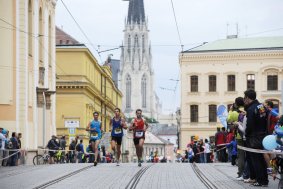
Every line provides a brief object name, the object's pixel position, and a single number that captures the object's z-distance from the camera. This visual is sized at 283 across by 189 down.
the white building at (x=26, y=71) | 40.94
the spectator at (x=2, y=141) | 28.16
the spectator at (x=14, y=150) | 28.78
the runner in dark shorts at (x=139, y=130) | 23.98
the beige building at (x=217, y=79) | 76.31
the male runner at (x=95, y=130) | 25.36
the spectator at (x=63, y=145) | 38.00
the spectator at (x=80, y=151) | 37.62
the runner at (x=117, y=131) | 24.08
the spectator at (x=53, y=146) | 36.16
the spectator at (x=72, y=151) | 38.37
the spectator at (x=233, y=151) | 25.27
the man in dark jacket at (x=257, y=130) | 15.72
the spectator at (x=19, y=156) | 29.71
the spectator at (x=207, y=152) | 35.41
